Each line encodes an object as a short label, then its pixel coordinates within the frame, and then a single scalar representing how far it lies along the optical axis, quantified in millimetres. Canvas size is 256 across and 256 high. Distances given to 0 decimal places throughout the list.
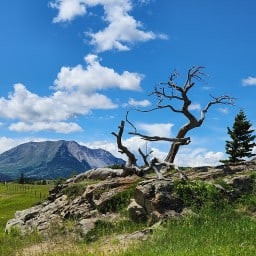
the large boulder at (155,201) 13636
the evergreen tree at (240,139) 45085
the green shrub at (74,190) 18422
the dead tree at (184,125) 21525
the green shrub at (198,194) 13434
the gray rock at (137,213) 14028
